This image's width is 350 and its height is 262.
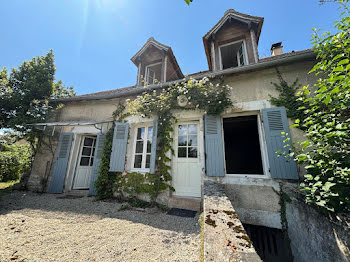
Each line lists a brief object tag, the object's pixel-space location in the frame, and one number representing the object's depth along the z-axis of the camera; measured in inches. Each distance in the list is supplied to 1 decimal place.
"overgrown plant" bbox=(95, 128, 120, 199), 162.8
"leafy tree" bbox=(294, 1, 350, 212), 58.1
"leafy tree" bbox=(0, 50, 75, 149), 195.6
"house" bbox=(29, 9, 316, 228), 121.0
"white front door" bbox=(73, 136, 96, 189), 197.9
